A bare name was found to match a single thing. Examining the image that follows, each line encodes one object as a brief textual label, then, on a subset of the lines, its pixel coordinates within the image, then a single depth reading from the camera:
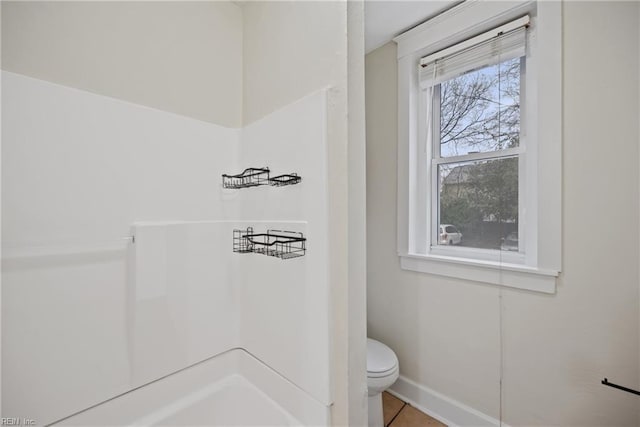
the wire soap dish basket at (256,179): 1.07
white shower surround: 0.86
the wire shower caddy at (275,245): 1.04
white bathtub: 0.99
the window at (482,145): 1.23
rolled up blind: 1.33
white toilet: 1.39
